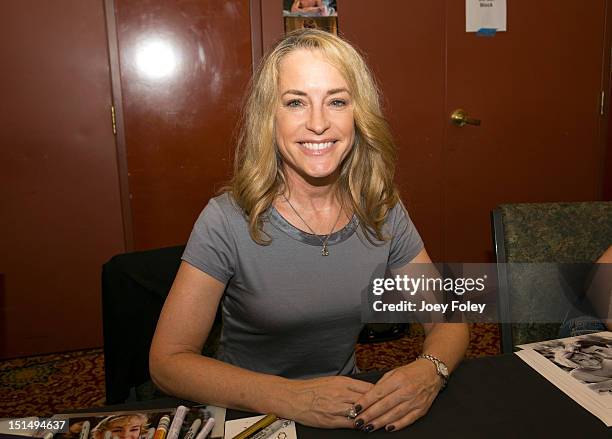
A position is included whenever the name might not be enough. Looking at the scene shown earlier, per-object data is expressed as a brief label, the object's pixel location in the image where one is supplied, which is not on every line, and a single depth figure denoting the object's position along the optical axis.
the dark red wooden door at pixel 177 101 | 2.56
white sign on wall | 2.88
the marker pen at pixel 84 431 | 0.79
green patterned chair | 1.41
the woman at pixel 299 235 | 1.14
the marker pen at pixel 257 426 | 0.79
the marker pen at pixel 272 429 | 0.81
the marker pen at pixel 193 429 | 0.79
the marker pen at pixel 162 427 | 0.78
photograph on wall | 2.67
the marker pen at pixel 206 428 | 0.79
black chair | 1.24
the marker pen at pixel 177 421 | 0.79
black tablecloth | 0.80
